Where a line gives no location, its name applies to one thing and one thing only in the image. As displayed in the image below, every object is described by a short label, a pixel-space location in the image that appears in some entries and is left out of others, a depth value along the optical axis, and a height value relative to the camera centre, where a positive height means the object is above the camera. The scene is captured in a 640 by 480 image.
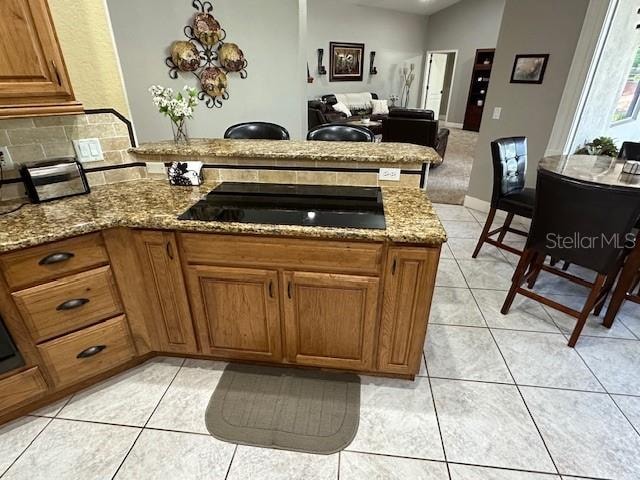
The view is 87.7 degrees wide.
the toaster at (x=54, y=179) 1.57 -0.41
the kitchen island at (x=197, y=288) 1.36 -0.82
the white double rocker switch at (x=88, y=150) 1.74 -0.31
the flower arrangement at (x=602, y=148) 2.91 -0.48
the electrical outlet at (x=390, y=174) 1.81 -0.43
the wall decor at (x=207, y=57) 3.40 +0.29
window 3.63 -0.08
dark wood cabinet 9.01 +0.03
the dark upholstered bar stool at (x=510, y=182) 2.49 -0.68
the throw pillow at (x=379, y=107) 8.65 -0.46
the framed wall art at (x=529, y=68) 3.05 +0.18
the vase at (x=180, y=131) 1.92 -0.24
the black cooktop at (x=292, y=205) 1.43 -0.52
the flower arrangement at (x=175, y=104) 1.80 -0.09
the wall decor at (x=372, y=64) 9.24 +0.60
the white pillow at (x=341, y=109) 7.50 -0.44
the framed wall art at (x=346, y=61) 8.37 +0.62
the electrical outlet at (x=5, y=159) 1.57 -0.32
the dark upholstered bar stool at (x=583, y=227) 1.63 -0.68
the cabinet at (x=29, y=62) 1.21 +0.08
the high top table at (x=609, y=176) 1.86 -0.47
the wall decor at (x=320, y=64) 8.00 +0.52
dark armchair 5.20 -0.57
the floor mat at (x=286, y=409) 1.49 -1.42
